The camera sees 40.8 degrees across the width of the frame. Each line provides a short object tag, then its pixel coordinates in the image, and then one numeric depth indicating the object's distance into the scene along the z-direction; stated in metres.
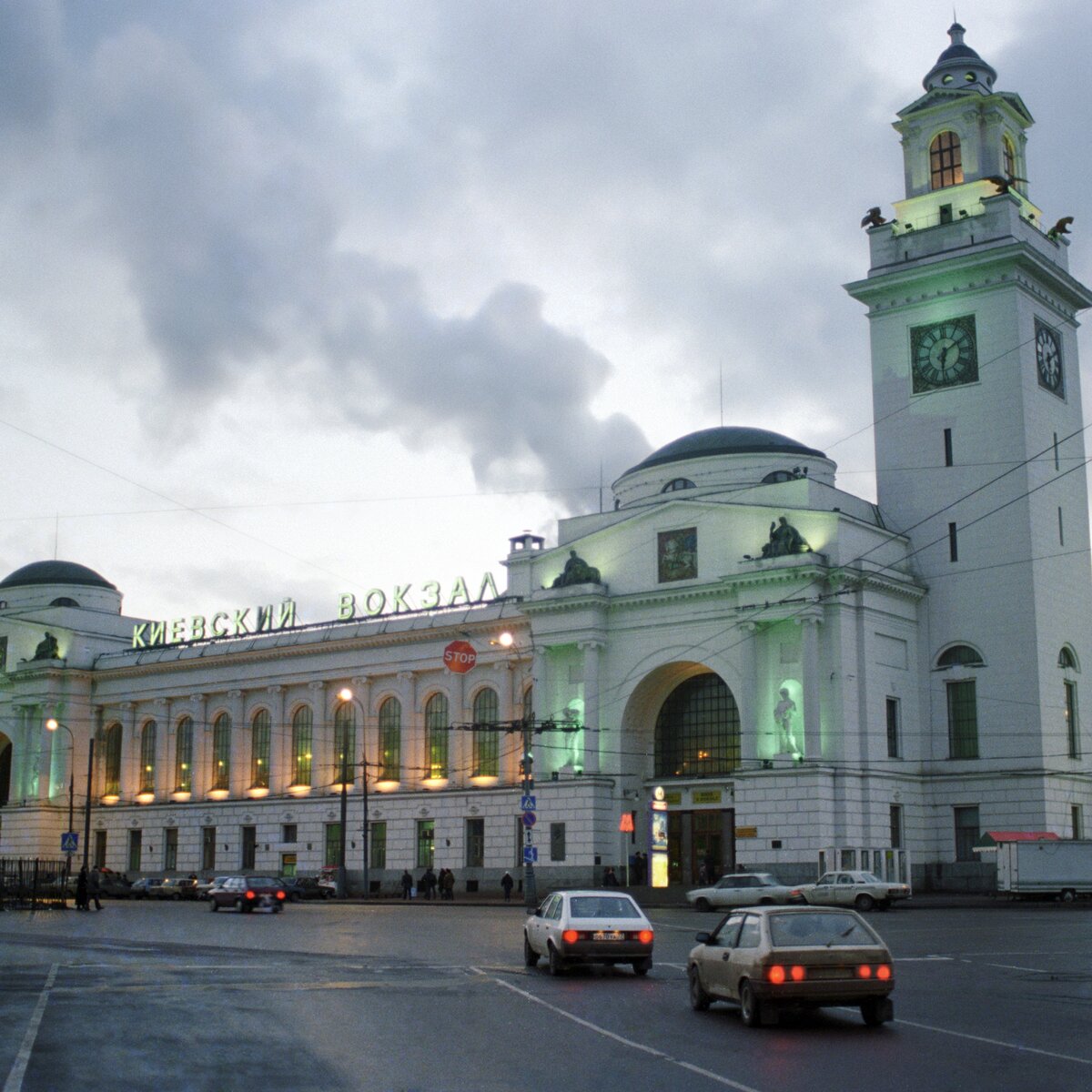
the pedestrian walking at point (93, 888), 53.85
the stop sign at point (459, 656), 62.78
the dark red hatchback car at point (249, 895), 52.25
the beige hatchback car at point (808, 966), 16.41
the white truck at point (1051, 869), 52.72
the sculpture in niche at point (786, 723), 59.59
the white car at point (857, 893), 47.50
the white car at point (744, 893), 46.96
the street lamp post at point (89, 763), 78.50
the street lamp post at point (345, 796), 70.19
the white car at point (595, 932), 23.72
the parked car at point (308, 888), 68.56
